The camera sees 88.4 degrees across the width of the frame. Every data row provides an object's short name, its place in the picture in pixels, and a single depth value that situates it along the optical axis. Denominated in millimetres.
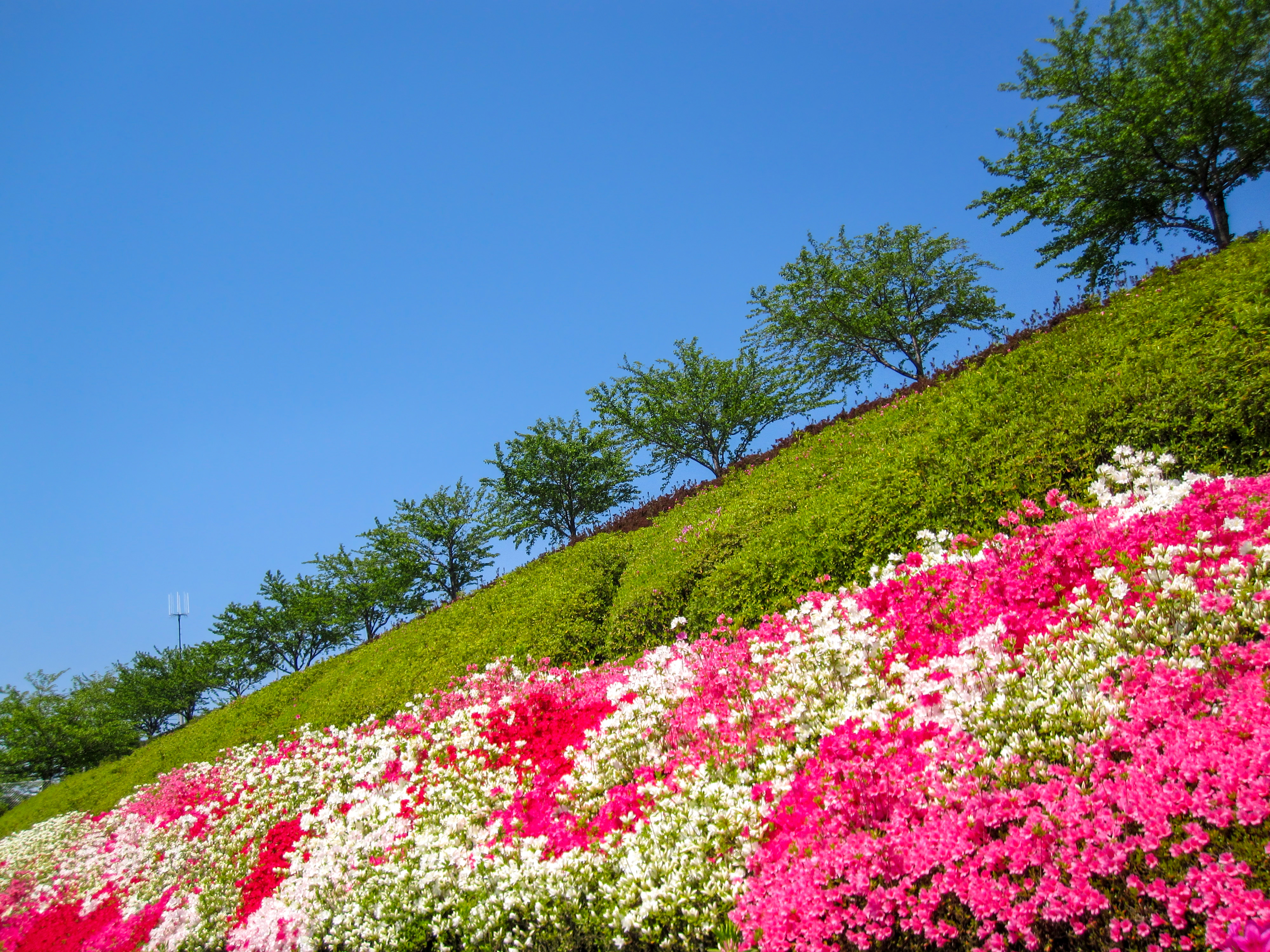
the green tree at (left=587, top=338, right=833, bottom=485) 21797
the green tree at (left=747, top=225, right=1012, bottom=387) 21312
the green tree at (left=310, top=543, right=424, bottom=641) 25266
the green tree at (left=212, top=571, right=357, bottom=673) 33000
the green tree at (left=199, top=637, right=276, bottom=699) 33688
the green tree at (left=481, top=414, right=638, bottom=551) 23453
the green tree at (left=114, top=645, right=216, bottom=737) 35375
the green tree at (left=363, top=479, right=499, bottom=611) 25578
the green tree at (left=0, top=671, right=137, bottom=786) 31344
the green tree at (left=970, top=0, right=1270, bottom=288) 15453
